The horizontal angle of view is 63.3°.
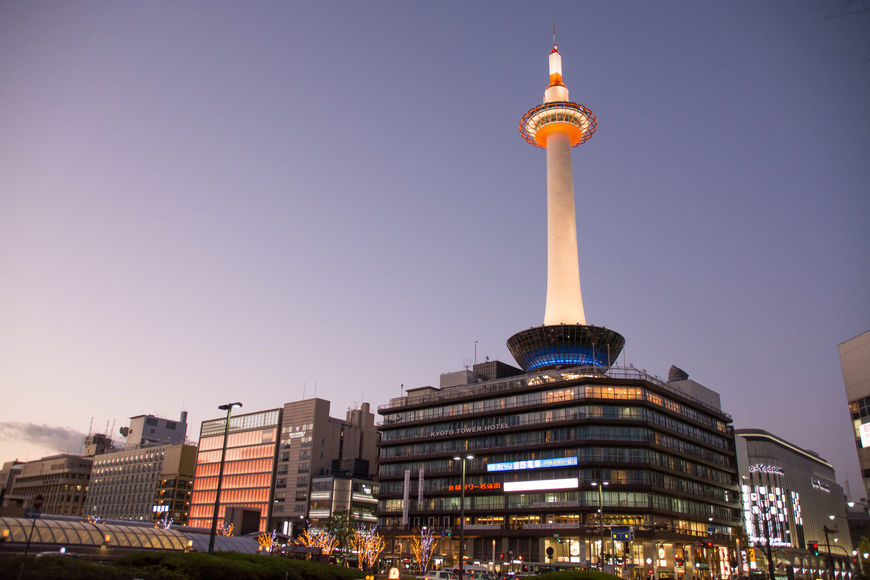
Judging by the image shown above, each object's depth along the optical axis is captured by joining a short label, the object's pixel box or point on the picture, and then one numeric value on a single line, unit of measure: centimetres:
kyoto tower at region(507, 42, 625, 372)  12862
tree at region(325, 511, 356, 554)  10912
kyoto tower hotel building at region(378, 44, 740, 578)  10331
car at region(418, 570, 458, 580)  5558
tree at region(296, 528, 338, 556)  9938
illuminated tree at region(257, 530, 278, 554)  8328
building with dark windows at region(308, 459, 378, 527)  14475
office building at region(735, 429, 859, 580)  16262
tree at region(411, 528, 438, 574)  10469
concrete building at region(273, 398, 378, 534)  15150
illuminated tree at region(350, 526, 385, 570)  8881
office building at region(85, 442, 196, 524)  18638
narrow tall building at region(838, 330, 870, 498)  6253
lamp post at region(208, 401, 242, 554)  4005
